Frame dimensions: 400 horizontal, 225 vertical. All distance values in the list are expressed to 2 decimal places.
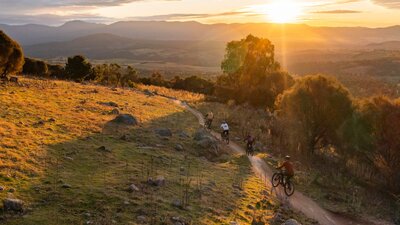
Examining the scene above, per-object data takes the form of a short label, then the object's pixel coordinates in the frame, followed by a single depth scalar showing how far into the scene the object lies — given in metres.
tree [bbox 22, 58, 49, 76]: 72.81
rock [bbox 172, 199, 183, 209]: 17.55
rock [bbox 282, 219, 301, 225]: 18.00
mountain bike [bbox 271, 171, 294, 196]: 24.50
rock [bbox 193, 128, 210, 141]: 32.83
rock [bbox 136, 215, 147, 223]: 15.40
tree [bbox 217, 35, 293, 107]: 69.81
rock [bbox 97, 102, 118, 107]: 41.14
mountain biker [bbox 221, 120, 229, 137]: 37.56
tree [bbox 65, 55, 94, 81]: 76.94
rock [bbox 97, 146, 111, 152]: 24.15
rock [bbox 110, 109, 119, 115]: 36.80
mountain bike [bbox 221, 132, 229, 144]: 37.94
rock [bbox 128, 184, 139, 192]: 18.00
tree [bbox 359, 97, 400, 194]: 32.98
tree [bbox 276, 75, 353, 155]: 40.75
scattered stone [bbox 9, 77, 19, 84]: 43.90
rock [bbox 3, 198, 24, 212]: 14.39
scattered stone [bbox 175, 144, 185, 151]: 29.52
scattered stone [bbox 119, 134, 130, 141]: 28.54
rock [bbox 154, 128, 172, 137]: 32.56
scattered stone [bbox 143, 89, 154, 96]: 62.84
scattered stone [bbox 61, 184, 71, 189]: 17.15
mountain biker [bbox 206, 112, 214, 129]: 42.81
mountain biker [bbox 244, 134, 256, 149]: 33.62
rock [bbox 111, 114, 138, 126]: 33.34
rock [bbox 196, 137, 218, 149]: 31.55
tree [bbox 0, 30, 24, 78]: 45.36
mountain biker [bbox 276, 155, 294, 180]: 24.42
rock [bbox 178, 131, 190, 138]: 34.06
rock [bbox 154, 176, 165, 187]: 19.49
